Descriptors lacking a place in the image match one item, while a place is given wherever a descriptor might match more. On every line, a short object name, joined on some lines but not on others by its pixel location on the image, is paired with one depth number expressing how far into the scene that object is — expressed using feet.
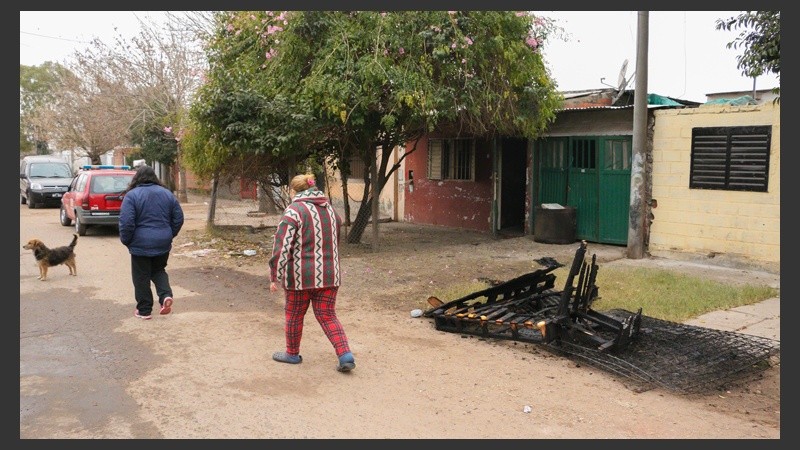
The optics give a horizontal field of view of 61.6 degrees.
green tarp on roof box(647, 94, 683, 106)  49.14
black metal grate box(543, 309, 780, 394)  17.34
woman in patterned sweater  17.31
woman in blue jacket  22.93
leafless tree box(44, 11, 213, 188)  68.74
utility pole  35.99
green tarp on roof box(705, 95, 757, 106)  36.96
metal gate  40.32
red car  47.24
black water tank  41.88
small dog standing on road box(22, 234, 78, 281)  30.68
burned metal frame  18.90
